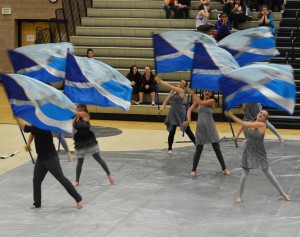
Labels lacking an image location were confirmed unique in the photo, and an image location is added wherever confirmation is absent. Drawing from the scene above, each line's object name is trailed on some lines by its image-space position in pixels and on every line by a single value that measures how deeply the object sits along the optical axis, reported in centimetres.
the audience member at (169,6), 2762
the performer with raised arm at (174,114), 1806
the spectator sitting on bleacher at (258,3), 2781
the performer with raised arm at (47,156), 1295
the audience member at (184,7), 2758
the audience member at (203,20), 2589
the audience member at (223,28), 2533
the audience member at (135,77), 2461
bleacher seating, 2662
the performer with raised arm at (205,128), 1583
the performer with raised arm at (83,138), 1447
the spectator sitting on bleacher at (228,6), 2697
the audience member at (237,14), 2669
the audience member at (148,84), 2442
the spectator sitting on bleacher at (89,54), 2212
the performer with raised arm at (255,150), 1350
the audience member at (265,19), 2583
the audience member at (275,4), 2794
